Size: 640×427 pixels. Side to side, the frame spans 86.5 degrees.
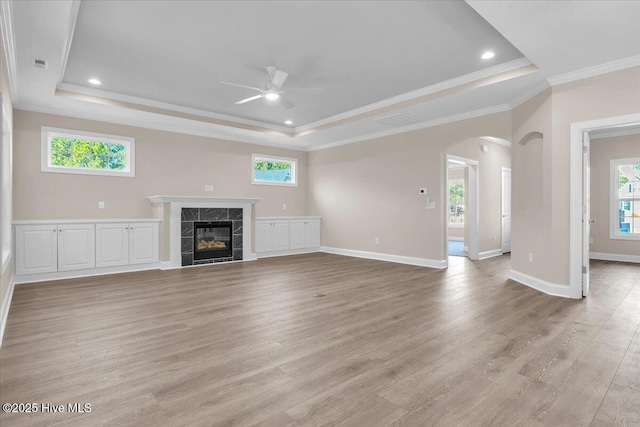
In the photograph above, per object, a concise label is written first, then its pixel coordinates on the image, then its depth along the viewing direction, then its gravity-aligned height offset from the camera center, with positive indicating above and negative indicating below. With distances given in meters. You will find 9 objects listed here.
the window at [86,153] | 5.48 +1.03
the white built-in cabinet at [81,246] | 4.90 -0.51
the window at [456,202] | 11.39 +0.36
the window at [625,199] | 6.91 +0.28
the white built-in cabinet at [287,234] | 7.58 -0.51
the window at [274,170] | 8.03 +1.05
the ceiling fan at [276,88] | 4.25 +1.63
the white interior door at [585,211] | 4.05 +0.02
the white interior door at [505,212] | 8.18 +0.01
